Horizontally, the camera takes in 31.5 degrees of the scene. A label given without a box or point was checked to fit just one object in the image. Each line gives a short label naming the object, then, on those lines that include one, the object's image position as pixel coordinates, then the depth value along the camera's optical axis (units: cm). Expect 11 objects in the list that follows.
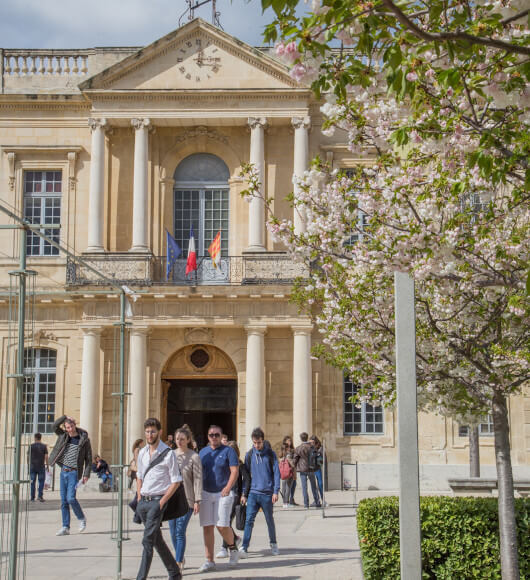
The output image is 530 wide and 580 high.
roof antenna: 3183
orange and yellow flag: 2839
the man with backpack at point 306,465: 2242
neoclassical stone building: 2853
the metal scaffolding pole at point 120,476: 1141
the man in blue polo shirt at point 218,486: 1286
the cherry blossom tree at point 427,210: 619
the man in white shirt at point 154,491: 1049
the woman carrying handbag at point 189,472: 1251
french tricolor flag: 2867
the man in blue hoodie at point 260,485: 1384
